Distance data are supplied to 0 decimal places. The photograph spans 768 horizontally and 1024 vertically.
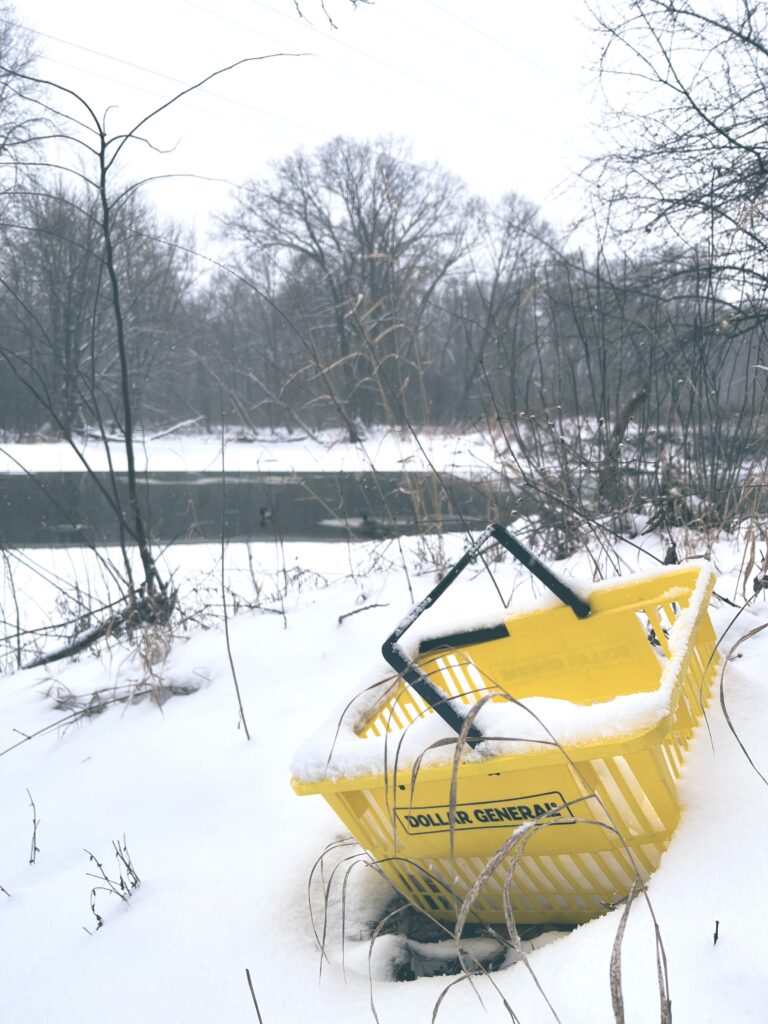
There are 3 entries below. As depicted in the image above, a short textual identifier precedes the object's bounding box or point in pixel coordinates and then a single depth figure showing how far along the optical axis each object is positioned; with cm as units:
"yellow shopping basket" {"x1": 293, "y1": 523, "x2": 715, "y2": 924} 121
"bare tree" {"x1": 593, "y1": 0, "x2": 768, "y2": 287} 596
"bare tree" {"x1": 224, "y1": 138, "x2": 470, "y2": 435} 2948
